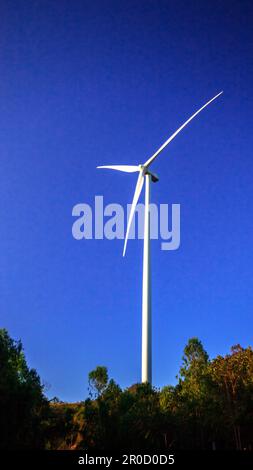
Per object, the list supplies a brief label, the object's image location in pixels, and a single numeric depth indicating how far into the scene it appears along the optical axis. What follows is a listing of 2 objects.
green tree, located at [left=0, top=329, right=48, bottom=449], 31.11
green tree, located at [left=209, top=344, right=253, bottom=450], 43.53
